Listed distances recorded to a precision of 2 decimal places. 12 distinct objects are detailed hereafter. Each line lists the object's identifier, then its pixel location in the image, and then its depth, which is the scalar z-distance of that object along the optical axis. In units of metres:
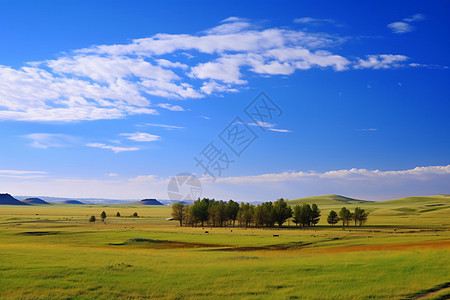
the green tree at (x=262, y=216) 141.00
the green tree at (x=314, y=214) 144.62
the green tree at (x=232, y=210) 151.75
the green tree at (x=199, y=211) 151.62
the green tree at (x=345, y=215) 144.06
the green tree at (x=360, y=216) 145.88
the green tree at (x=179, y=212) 155.88
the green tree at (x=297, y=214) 143.88
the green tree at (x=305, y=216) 143.25
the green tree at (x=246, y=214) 141.25
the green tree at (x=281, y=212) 143.00
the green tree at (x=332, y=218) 143.40
